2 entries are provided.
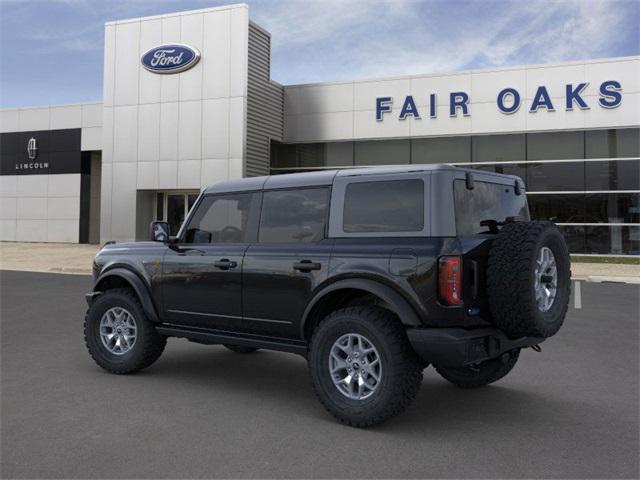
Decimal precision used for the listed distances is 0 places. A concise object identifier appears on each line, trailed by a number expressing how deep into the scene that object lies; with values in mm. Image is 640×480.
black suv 4328
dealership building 22438
